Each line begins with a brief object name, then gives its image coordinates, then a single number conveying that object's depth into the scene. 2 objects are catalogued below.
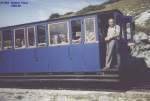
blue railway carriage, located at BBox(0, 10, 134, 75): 13.05
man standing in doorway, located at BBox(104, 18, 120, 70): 12.63
